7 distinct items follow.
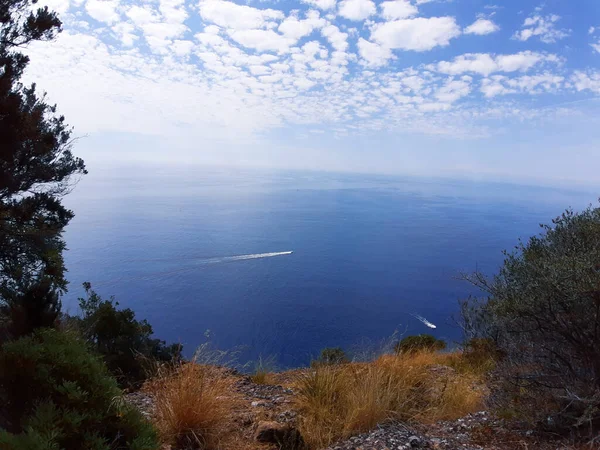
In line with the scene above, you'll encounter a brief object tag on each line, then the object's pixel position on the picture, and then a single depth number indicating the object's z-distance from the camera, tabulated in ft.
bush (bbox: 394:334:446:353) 34.53
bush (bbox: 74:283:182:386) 24.93
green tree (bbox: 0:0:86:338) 13.99
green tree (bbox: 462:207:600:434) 10.41
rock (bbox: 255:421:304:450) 9.58
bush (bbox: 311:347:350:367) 14.48
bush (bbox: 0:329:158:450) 5.47
